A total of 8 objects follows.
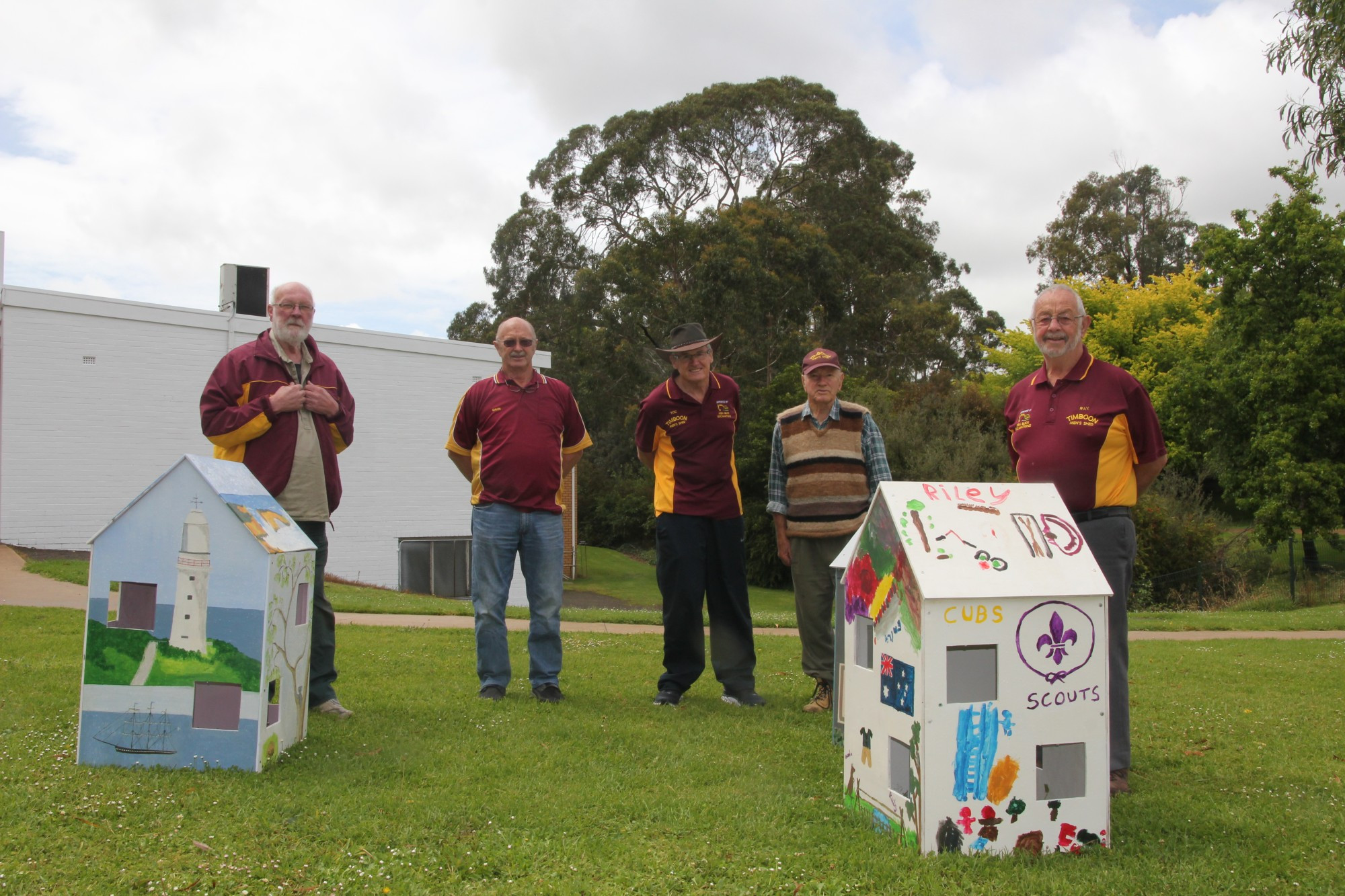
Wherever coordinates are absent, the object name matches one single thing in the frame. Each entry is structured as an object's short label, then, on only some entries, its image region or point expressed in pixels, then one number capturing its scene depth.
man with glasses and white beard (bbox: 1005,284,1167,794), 4.07
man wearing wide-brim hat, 5.50
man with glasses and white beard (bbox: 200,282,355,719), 4.63
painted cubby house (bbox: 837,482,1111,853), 3.04
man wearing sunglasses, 5.46
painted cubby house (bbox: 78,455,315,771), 3.82
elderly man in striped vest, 5.38
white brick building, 17.95
